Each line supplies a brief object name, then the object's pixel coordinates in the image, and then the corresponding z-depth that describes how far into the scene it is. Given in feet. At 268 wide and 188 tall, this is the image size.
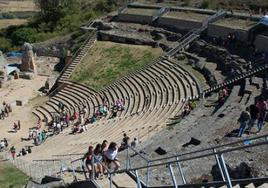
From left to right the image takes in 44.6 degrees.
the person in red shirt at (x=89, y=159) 31.30
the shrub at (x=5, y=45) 111.78
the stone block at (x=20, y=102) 82.72
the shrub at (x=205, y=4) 99.87
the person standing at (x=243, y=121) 39.87
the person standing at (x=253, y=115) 41.04
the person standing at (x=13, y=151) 58.71
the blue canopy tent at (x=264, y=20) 74.30
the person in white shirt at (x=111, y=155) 31.43
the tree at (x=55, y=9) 115.84
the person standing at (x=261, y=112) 41.28
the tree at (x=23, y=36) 111.80
